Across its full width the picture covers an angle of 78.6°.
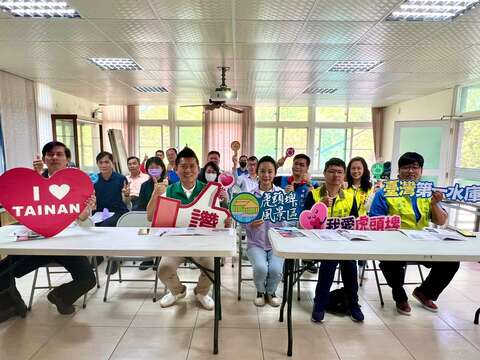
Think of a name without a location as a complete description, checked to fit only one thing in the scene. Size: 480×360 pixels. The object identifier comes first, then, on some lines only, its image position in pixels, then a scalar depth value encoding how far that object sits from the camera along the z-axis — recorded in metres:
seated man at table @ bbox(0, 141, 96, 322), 2.19
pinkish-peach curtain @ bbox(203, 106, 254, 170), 8.11
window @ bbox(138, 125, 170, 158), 8.38
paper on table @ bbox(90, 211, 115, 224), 2.66
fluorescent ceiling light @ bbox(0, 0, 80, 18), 2.44
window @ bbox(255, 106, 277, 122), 8.32
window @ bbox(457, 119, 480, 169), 5.08
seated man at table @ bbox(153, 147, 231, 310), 2.36
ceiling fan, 4.59
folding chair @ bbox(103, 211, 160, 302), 2.51
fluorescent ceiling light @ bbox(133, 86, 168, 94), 5.69
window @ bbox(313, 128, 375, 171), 8.51
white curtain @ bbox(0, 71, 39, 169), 4.56
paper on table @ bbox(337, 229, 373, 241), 2.01
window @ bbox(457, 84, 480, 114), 5.01
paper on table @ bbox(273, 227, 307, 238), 2.05
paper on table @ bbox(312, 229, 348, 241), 1.99
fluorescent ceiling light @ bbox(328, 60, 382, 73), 3.95
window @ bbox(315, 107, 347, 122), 8.43
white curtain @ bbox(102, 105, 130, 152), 8.09
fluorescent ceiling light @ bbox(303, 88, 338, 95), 5.73
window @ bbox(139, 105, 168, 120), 8.30
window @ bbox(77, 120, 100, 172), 6.18
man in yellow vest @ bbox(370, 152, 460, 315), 2.35
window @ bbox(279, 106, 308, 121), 8.39
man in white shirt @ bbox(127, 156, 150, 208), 3.83
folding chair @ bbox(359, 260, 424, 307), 2.51
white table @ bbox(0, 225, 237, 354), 1.72
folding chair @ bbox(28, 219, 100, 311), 2.29
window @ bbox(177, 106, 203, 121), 8.22
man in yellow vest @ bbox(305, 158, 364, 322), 2.24
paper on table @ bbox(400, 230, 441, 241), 2.04
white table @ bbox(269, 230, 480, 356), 1.73
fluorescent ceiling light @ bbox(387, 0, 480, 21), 2.39
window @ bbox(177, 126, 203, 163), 8.35
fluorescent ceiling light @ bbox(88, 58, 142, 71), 3.98
